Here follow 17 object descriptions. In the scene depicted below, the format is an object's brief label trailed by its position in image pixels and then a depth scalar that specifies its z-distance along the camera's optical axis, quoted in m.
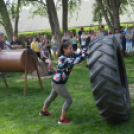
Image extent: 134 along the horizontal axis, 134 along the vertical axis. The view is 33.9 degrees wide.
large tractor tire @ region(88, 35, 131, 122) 3.15
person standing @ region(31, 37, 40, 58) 10.15
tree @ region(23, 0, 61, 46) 11.40
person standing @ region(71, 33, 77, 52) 12.30
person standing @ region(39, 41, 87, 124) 3.86
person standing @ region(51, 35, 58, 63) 12.10
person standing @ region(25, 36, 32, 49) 11.98
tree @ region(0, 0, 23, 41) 12.65
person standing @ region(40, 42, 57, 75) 9.13
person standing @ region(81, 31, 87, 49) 11.64
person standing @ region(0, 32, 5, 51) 9.26
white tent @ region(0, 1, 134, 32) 36.47
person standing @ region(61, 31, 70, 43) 11.42
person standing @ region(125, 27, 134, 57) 11.88
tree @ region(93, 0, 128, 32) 11.79
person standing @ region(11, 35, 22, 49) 9.43
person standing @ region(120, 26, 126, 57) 12.18
